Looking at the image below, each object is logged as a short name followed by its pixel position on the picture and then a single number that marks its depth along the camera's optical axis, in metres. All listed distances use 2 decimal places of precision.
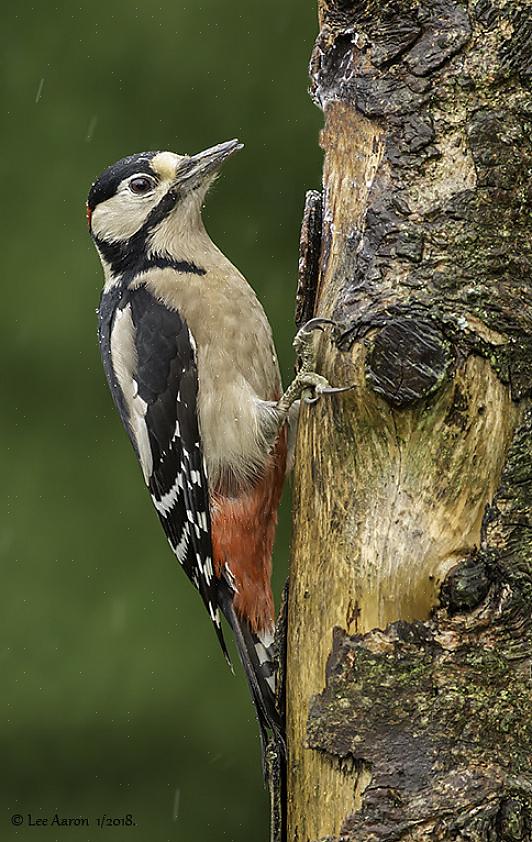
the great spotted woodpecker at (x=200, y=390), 5.46
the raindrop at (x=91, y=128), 8.99
